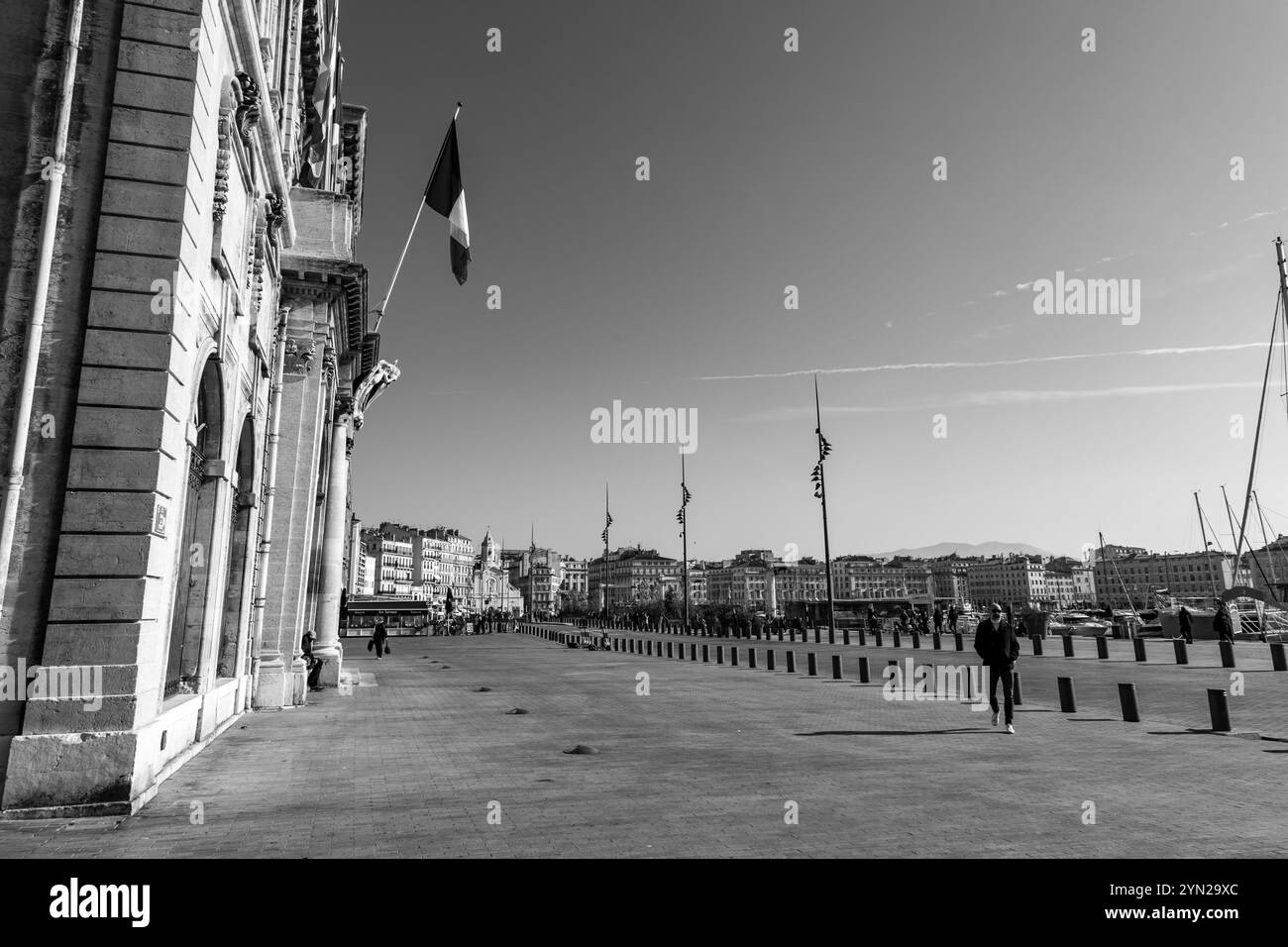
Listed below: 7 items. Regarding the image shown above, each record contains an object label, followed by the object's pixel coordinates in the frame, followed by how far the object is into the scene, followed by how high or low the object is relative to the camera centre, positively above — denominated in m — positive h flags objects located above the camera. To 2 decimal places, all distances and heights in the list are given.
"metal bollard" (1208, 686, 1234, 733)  12.87 -1.82
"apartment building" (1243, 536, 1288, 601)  153.25 +6.74
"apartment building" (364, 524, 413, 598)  185.50 +9.49
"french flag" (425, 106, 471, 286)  22.86 +11.12
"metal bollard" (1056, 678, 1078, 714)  15.41 -1.90
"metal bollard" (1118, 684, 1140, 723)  14.21 -1.85
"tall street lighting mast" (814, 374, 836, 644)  43.97 +2.52
